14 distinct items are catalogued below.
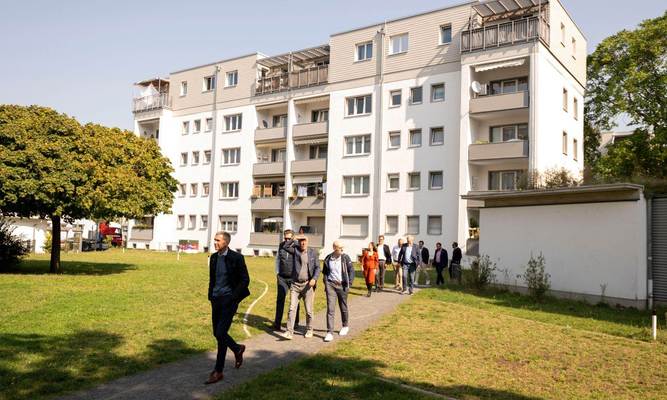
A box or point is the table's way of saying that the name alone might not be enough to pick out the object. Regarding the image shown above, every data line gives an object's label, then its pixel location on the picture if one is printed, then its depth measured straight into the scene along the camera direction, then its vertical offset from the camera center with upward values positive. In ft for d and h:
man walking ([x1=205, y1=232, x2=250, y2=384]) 26.55 -2.92
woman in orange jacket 57.31 -3.39
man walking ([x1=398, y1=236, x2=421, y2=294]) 61.82 -3.17
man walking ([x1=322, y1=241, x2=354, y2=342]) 37.42 -3.41
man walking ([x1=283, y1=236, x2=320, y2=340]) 36.52 -3.23
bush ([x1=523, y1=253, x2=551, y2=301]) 56.29 -4.38
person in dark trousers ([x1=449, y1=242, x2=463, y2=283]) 75.25 -4.30
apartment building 110.32 +23.78
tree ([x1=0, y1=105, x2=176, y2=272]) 65.77 +6.32
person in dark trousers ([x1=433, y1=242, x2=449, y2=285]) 71.31 -3.63
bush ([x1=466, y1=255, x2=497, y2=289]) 63.26 -4.49
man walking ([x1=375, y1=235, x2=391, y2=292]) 64.18 -3.53
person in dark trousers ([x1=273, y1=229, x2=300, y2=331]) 37.81 -2.82
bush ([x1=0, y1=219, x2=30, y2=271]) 75.05 -3.74
